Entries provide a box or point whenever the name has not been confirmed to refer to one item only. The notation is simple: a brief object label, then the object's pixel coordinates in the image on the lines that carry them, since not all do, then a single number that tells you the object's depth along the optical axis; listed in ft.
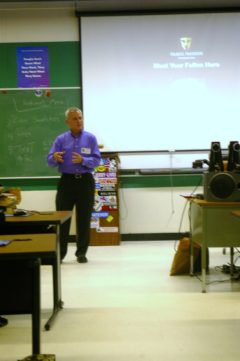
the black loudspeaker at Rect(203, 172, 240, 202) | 12.95
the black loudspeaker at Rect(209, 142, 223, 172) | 13.55
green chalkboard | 21.21
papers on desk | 7.95
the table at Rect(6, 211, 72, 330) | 10.99
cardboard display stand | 20.76
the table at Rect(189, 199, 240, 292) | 12.93
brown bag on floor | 15.02
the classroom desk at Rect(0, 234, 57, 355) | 7.25
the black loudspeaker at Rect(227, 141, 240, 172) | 13.55
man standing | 17.34
